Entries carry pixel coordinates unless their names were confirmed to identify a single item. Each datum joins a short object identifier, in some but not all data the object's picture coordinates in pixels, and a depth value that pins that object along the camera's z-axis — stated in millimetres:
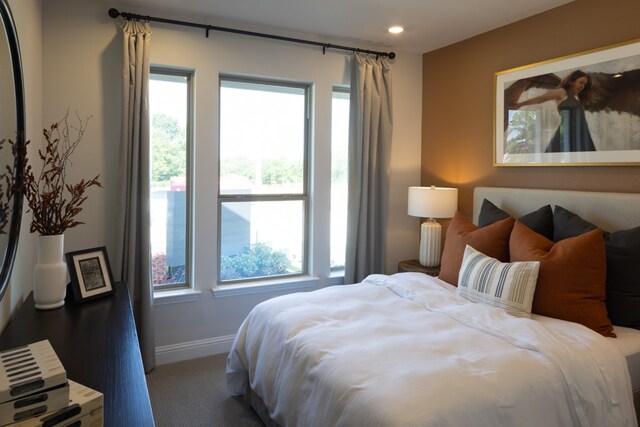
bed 1558
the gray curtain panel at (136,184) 2961
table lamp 3592
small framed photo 2098
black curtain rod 2967
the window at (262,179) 3582
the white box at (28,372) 931
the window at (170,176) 3301
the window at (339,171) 3982
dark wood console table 1178
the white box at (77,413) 931
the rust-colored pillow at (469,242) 2829
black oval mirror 1560
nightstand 3621
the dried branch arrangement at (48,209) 1888
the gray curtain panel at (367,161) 3789
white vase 1933
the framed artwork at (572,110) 2646
